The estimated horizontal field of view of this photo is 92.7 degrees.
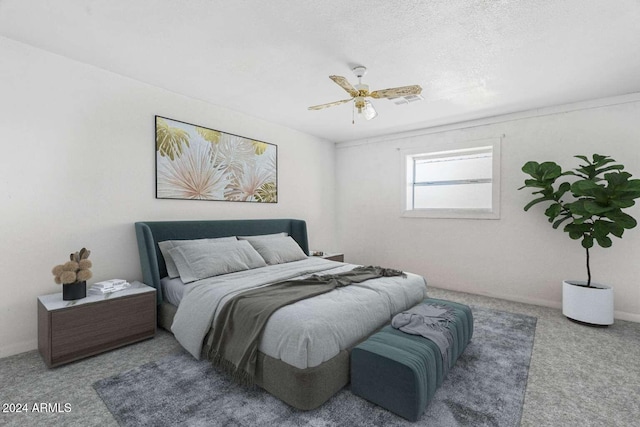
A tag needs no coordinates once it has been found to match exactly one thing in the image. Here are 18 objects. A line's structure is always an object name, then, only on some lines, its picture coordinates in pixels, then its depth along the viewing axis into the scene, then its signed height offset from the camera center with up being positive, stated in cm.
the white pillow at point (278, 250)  378 -53
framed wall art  349 +55
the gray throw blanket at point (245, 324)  205 -84
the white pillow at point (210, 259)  302 -54
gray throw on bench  212 -85
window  446 +47
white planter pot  321 -99
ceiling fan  265 +104
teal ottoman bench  176 -99
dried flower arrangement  246 -52
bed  186 -79
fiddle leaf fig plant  307 +16
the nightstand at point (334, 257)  475 -76
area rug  179 -124
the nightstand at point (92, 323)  233 -96
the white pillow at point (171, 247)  313 -44
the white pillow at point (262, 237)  396 -38
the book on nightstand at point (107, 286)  271 -73
